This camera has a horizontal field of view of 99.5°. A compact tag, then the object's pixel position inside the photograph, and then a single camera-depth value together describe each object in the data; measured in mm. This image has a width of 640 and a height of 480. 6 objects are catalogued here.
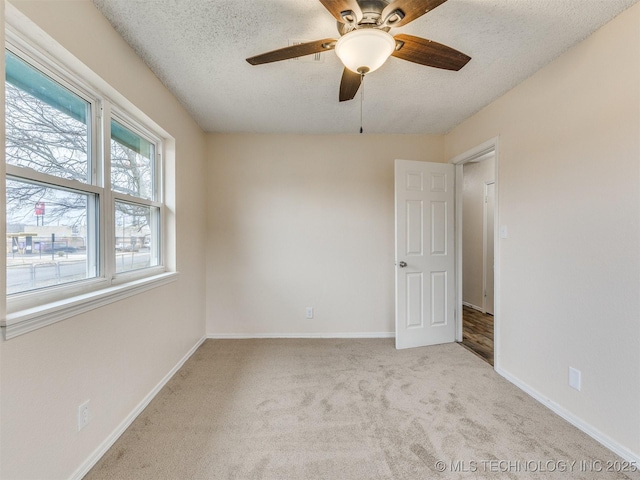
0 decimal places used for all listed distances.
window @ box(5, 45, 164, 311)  1154
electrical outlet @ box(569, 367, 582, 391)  1687
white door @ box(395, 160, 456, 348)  2811
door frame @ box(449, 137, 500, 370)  2359
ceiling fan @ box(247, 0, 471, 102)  1106
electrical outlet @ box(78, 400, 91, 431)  1319
